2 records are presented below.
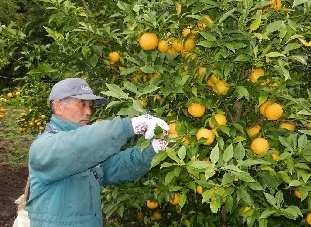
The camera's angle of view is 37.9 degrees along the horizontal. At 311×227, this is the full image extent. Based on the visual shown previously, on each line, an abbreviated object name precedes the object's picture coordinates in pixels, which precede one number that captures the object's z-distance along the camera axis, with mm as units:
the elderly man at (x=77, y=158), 1903
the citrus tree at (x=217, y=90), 1815
